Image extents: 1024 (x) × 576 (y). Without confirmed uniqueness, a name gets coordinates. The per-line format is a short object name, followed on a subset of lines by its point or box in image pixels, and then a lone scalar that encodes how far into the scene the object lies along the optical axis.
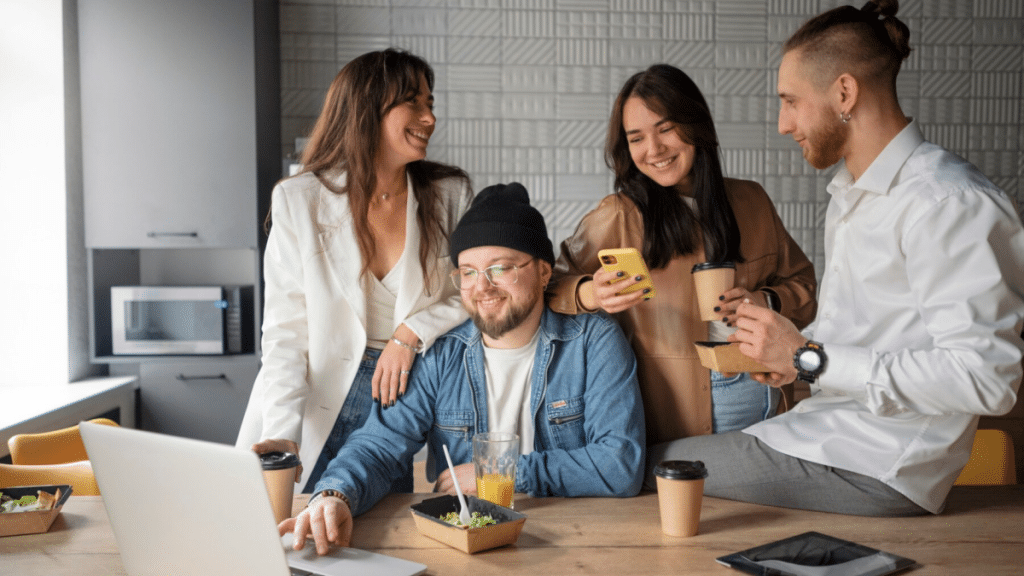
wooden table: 1.29
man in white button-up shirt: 1.49
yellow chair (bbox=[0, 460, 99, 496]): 1.82
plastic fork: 1.42
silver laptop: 1.03
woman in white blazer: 2.12
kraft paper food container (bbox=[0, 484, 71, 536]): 1.44
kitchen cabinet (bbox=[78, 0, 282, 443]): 3.59
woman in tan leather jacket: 2.12
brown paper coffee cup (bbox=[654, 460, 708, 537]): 1.39
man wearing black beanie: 1.85
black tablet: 1.23
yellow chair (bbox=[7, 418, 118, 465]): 2.10
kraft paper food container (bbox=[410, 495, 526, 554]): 1.33
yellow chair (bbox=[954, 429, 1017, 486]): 2.10
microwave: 3.65
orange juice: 1.54
